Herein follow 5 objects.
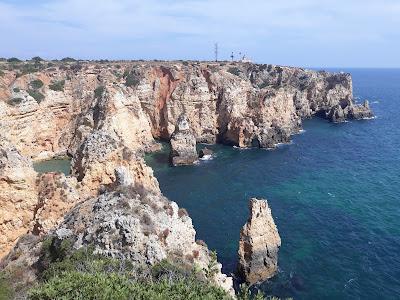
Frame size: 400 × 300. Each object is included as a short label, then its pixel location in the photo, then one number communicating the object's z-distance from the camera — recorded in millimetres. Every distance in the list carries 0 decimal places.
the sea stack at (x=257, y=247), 41938
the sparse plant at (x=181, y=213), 33262
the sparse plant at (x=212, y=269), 25862
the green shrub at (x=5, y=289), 25078
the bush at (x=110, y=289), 19203
